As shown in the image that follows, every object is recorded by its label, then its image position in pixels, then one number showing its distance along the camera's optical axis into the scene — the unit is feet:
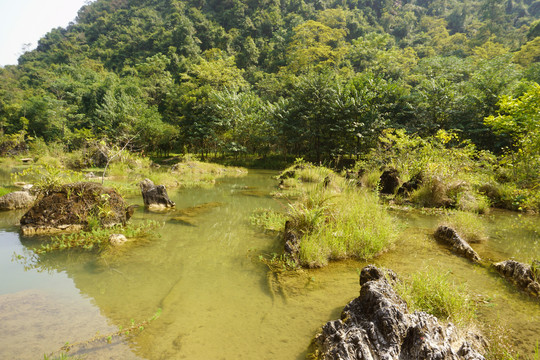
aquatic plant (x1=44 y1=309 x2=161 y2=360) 7.83
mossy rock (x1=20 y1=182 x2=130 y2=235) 19.61
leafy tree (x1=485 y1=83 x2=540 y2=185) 19.22
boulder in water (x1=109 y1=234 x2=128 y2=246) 17.37
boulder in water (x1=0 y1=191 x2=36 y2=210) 26.05
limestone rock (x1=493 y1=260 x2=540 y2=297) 11.51
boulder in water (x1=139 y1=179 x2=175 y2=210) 28.04
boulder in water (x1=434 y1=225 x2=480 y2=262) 15.50
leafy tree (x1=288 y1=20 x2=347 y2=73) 122.01
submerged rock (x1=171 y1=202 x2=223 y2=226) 23.65
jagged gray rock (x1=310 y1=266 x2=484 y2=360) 6.56
